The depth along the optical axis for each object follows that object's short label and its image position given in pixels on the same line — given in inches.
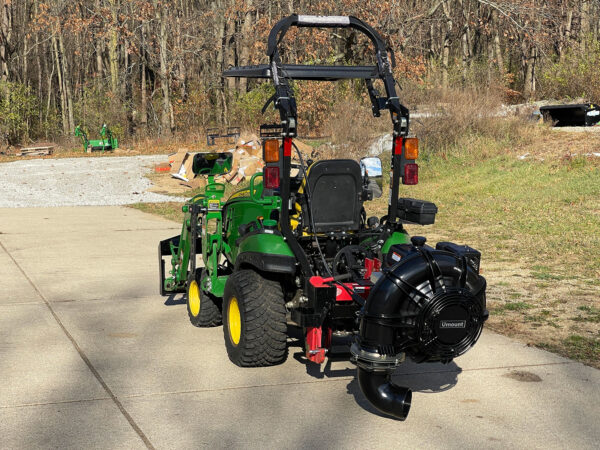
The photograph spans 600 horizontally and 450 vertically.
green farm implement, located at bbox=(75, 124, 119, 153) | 1197.7
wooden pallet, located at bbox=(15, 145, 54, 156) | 1185.4
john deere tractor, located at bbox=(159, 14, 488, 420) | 164.9
